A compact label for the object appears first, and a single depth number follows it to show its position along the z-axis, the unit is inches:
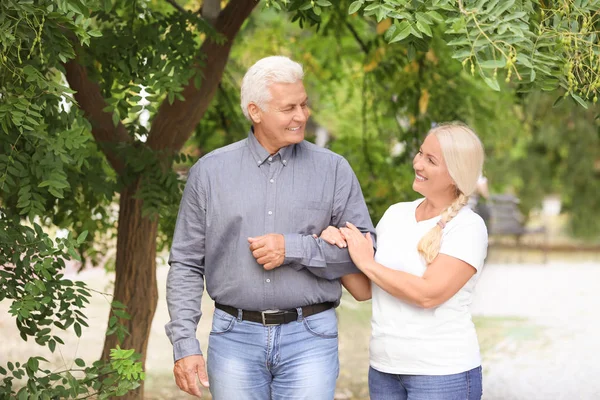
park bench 798.5
